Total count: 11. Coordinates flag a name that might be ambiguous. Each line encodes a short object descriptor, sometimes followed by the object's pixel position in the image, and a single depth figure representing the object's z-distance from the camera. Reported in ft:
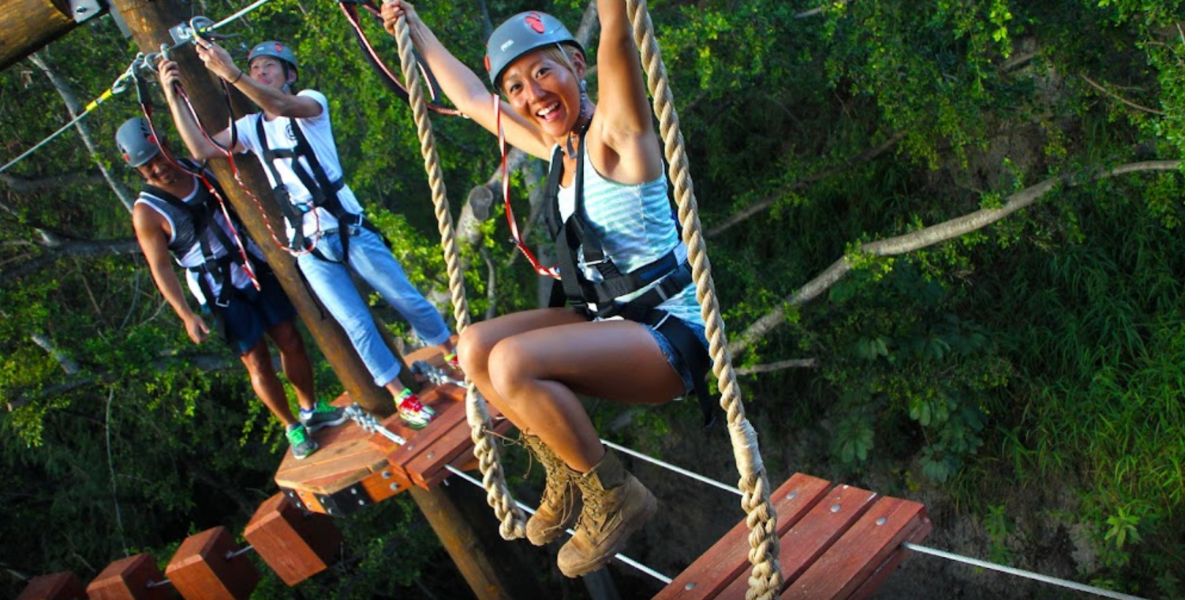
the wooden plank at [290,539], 14.66
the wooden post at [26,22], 10.00
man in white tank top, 13.84
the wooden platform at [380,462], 12.85
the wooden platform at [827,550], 8.46
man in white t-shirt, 13.56
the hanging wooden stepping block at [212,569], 14.29
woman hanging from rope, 8.05
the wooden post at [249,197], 13.23
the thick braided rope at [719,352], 6.59
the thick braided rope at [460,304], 8.78
